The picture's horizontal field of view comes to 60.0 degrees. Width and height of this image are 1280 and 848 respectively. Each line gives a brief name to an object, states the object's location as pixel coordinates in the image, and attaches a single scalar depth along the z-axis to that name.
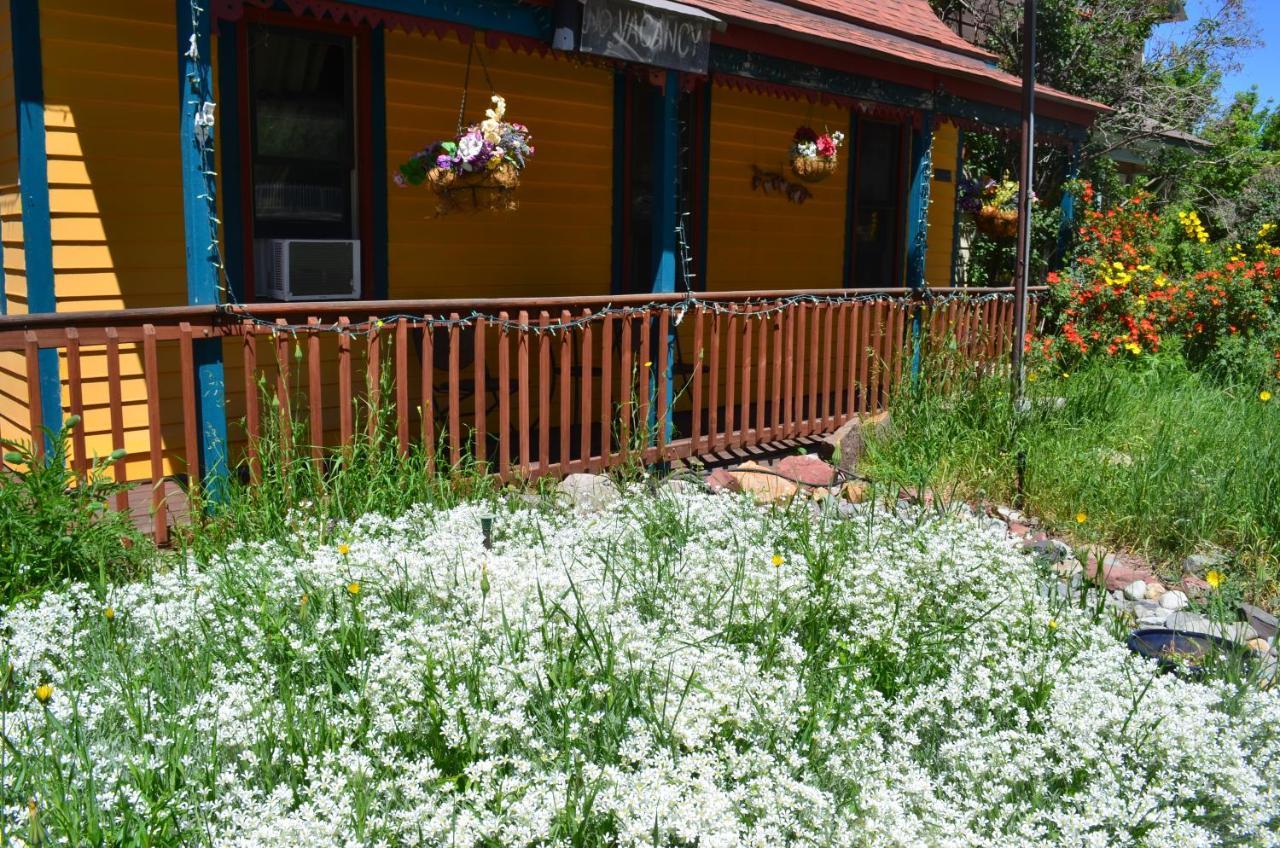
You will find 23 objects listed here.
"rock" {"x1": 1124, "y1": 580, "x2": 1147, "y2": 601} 5.68
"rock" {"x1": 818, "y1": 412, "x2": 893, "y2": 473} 8.15
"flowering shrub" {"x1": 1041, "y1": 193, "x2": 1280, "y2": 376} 11.06
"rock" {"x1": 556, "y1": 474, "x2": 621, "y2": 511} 6.26
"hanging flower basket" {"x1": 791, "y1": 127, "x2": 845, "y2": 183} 9.62
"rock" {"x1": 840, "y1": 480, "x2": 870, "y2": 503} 6.99
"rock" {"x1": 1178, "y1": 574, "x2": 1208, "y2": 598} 5.65
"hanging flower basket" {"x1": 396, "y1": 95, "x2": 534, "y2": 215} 6.36
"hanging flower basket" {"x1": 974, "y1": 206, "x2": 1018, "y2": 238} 12.27
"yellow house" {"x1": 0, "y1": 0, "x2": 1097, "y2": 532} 5.62
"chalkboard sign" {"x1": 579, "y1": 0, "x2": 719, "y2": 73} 6.34
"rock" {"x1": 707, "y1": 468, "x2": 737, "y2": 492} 7.16
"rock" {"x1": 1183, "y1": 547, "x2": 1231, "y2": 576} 5.93
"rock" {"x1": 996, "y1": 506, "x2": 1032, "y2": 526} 6.70
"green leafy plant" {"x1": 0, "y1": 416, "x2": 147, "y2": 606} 4.13
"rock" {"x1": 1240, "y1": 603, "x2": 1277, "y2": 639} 5.23
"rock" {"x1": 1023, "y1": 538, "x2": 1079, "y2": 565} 5.19
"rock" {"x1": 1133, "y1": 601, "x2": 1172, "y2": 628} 5.13
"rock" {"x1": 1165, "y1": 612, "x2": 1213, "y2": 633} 4.71
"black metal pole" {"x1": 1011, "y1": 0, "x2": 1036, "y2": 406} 7.79
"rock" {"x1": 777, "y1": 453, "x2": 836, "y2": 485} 7.72
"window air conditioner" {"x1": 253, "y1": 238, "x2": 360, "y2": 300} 6.63
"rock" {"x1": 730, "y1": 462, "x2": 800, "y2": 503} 6.93
